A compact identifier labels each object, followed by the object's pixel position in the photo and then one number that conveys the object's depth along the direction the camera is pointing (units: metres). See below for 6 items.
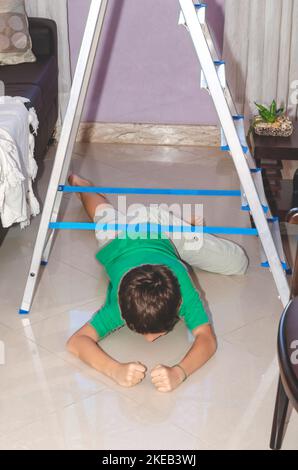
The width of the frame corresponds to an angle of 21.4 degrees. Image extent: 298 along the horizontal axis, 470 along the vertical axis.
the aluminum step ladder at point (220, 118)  2.33
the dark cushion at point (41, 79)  3.70
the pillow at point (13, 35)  4.09
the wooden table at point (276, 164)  3.51
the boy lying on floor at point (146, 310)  2.37
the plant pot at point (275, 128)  3.64
